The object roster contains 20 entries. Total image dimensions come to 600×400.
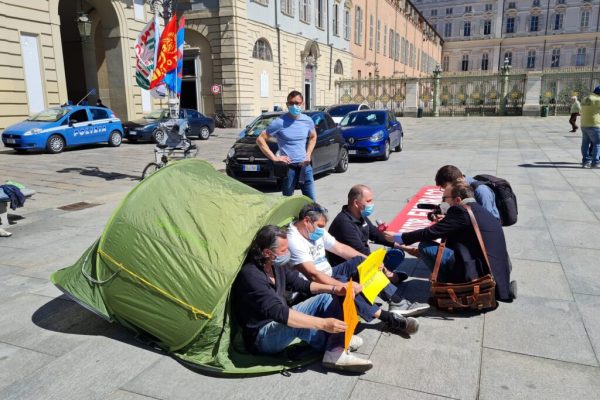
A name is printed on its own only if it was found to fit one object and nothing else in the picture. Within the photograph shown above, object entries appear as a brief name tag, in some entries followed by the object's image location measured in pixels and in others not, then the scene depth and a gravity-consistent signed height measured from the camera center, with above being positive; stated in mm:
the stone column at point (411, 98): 37344 +810
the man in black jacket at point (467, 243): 3801 -1095
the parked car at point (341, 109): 20203 -9
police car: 14945 -617
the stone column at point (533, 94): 33625 +957
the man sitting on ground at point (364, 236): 4031 -1164
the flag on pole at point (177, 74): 10859 +826
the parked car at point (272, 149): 9422 -941
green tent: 3273 -1140
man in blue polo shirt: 6602 -471
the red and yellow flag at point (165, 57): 10469 +1195
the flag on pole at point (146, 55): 11000 +1307
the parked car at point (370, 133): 13375 -696
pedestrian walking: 20594 -176
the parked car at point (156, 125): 19047 -628
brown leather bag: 3771 -1476
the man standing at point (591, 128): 10570 -493
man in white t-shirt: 3627 -1252
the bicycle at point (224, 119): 26922 -526
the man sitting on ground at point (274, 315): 3078 -1357
